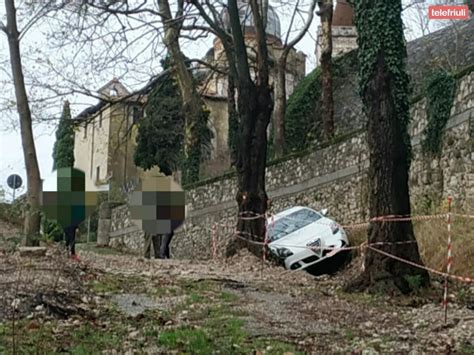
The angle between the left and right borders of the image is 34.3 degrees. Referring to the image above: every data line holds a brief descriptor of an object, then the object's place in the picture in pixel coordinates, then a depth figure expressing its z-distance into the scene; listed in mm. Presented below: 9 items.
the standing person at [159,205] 13969
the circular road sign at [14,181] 25078
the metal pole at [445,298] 7936
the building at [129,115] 25000
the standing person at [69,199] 10695
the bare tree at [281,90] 25172
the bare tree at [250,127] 16688
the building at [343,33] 41312
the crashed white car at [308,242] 15484
